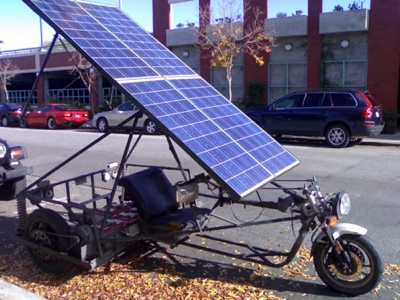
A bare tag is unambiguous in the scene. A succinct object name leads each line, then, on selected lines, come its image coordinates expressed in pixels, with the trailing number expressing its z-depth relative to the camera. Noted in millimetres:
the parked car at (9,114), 27266
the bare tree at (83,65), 27353
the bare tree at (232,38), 22062
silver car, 21281
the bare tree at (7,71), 37666
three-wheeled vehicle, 4234
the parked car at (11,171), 7609
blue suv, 14664
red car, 24328
